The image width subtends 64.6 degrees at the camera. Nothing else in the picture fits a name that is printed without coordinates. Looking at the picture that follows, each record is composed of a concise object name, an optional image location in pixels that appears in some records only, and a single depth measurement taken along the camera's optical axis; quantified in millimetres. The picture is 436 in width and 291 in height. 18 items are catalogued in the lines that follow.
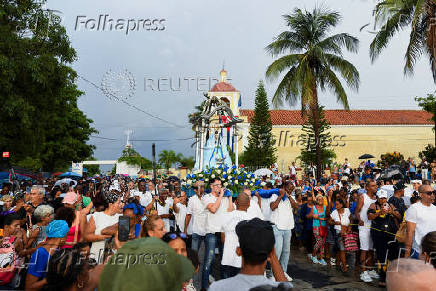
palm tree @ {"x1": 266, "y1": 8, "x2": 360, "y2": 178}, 16203
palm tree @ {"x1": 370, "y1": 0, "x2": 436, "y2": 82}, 12234
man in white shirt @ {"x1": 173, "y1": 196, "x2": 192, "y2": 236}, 7695
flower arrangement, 8883
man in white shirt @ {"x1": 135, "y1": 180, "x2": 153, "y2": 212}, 8797
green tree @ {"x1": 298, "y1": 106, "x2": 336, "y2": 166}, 32469
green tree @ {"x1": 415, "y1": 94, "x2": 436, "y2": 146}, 29109
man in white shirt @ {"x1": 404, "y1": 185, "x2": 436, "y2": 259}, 4793
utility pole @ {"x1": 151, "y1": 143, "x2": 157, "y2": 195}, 8316
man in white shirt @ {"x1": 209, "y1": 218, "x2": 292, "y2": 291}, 2141
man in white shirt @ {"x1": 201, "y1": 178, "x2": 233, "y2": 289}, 5750
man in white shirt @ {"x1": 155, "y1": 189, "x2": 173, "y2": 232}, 7819
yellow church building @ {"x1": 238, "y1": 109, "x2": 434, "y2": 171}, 49688
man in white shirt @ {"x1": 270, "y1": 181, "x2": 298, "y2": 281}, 6781
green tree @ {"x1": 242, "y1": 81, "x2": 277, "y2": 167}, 38938
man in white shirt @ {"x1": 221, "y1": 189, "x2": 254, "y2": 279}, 4938
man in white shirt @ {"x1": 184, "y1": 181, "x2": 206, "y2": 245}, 6324
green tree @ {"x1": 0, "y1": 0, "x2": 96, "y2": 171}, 14172
